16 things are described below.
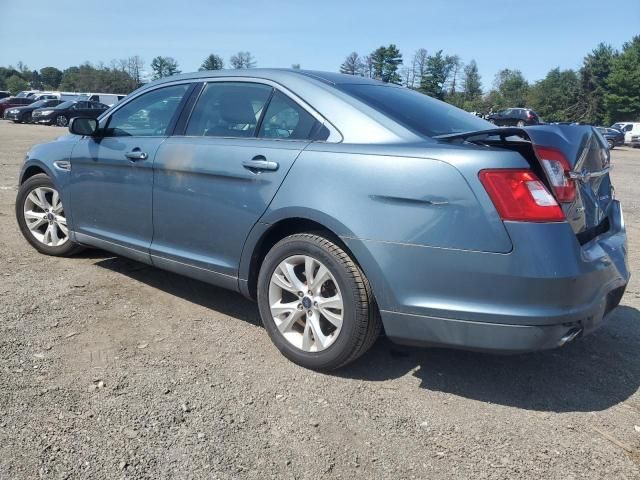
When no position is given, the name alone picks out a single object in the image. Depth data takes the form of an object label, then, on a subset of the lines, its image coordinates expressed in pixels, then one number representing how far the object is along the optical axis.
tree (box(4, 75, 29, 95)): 106.50
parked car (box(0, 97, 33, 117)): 41.62
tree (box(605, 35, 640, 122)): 60.66
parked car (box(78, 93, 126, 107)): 41.22
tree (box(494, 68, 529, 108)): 83.06
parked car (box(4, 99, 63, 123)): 35.47
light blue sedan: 2.63
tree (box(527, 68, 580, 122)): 67.06
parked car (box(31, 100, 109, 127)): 33.53
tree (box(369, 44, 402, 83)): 95.94
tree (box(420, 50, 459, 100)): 100.69
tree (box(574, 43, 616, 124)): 64.12
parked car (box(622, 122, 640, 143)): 37.28
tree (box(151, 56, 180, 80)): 109.10
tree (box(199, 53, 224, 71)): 80.06
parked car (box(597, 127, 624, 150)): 32.62
